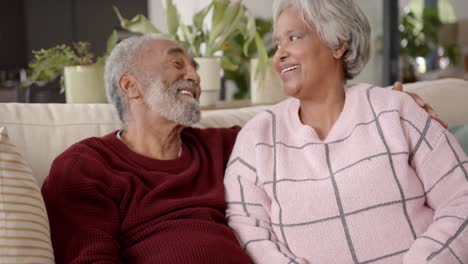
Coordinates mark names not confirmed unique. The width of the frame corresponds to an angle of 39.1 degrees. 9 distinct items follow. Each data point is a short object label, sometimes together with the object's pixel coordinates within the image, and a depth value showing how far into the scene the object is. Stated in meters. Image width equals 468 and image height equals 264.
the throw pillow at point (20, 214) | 1.31
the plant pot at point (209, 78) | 2.43
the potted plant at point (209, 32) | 2.44
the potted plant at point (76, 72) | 2.28
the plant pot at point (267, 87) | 2.64
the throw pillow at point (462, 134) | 1.86
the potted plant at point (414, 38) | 5.39
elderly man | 1.56
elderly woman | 1.54
